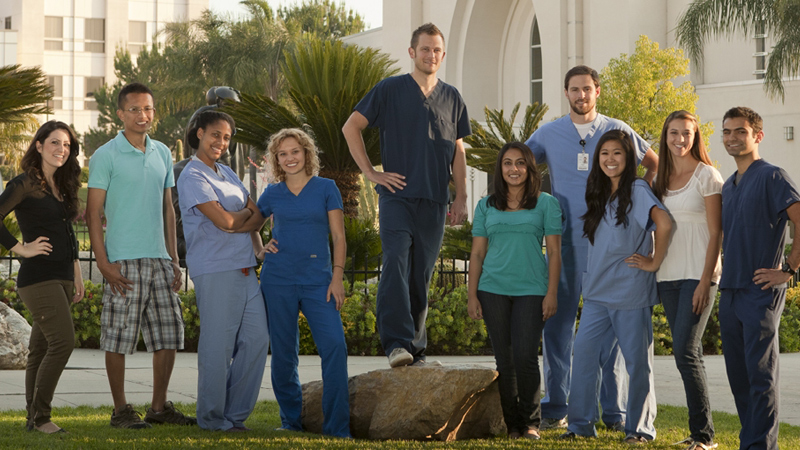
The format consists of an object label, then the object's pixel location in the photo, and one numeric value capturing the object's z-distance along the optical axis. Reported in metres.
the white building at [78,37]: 63.66
